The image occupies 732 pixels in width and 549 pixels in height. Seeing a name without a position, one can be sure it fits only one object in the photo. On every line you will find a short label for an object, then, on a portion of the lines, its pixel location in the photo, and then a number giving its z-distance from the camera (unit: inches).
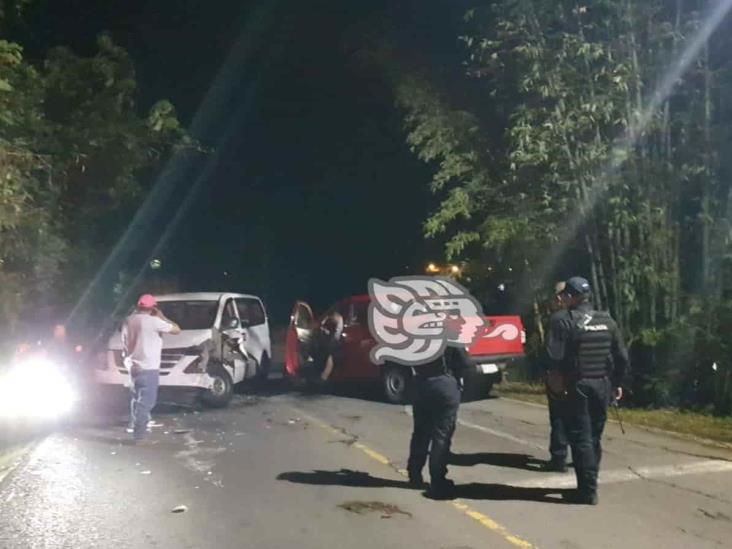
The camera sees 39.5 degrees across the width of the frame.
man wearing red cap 458.3
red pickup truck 607.2
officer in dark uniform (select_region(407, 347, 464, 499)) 334.0
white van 590.6
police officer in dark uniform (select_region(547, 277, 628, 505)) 320.5
